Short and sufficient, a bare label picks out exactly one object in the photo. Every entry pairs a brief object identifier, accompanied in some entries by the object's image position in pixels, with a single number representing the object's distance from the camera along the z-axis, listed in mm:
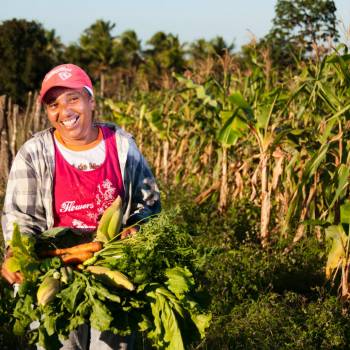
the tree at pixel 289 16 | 20762
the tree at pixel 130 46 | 54094
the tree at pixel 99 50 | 51250
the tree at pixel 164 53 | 49856
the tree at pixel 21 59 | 37719
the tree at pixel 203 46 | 50375
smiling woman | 2789
